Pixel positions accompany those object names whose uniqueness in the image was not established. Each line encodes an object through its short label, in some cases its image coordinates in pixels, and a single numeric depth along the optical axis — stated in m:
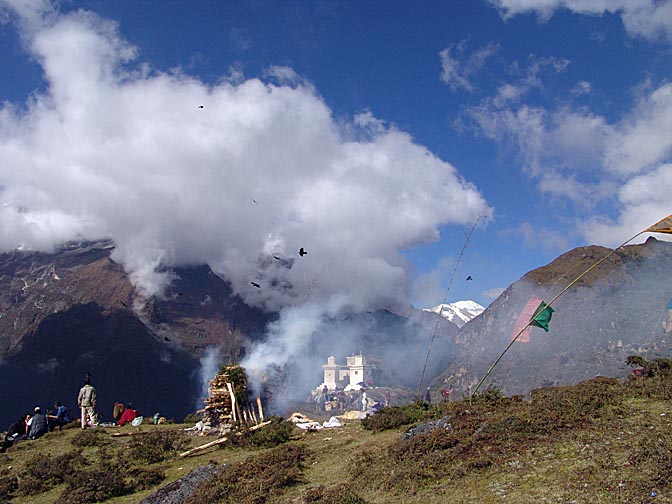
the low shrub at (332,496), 9.31
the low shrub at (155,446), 17.53
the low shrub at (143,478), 14.09
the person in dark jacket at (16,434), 21.40
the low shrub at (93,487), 12.83
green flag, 15.47
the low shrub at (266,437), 17.49
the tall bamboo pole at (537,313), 14.51
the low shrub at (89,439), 20.13
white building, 147.12
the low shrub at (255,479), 11.05
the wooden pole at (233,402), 22.68
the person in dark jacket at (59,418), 24.91
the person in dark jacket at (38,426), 22.67
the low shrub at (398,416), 17.38
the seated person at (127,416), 28.31
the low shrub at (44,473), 14.75
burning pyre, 22.81
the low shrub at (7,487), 14.29
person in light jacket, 23.88
